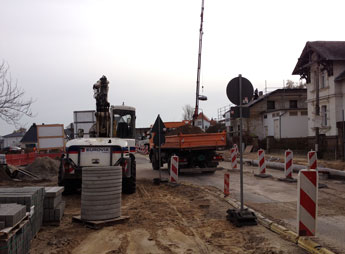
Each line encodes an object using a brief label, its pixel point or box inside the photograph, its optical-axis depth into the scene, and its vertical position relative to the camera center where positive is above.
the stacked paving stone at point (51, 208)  6.46 -1.31
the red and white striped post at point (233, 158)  17.67 -0.80
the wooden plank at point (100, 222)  6.33 -1.56
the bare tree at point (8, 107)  14.45 +1.64
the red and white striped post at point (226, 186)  9.67 -1.27
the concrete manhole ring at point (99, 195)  6.54 -1.05
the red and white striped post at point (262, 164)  14.84 -0.92
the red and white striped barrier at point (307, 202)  5.41 -0.96
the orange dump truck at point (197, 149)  15.21 -0.29
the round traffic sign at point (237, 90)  7.12 +1.15
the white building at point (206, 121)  88.69 +5.92
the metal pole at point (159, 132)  13.11 +0.41
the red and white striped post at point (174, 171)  12.69 -1.08
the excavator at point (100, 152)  9.52 -0.31
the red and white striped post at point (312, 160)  12.67 -0.62
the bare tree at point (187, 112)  79.53 +7.60
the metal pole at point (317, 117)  23.81 +1.94
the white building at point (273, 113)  39.09 +3.97
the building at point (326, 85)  27.09 +5.12
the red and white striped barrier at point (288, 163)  13.30 -0.78
